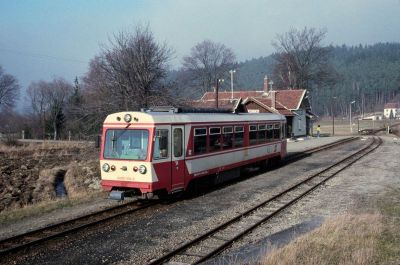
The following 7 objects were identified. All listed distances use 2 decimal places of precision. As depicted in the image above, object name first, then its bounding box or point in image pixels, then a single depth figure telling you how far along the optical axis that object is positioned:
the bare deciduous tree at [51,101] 69.56
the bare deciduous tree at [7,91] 90.81
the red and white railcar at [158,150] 13.39
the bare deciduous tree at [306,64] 81.44
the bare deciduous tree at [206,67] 90.19
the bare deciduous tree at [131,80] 30.62
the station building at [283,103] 52.06
